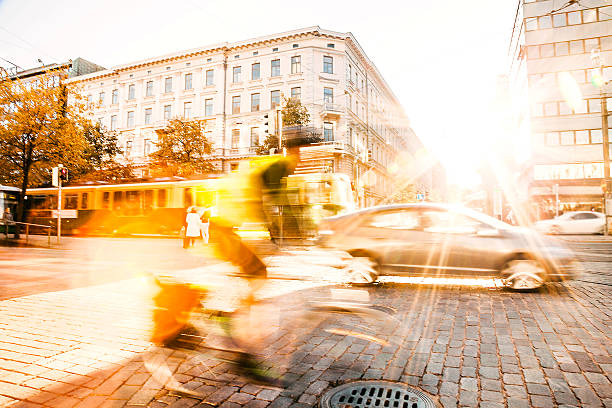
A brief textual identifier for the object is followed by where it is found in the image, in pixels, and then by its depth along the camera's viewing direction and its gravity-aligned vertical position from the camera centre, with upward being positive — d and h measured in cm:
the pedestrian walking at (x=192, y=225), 1192 -18
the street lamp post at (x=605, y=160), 1794 +305
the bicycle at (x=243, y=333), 297 -118
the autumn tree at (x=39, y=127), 1730 +451
